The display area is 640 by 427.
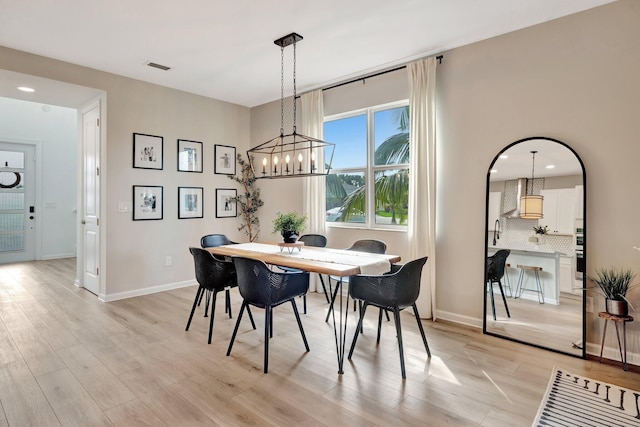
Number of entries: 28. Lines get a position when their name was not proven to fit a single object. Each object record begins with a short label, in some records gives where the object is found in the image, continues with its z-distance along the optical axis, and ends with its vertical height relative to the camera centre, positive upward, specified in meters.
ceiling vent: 4.12 +1.72
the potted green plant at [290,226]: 3.50 -0.18
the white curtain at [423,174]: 3.71 +0.38
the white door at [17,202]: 6.90 +0.08
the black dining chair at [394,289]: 2.53 -0.61
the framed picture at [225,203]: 5.62 +0.08
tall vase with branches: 5.91 +0.14
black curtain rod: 3.71 +1.67
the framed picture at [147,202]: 4.68 +0.07
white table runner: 2.81 -0.44
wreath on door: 6.88 +0.50
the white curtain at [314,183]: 4.83 +0.37
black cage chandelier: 3.47 +0.84
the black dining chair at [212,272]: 3.15 -0.61
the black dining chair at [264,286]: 2.63 -0.62
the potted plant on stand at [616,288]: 2.62 -0.61
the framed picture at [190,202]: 5.15 +0.08
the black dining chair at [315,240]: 4.25 -0.40
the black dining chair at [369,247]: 3.65 -0.41
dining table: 2.65 -0.45
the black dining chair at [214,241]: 4.13 -0.41
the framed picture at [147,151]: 4.65 +0.78
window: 4.22 +0.54
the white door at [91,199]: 4.56 +0.11
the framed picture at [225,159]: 5.58 +0.80
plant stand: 2.60 -0.91
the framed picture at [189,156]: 5.13 +0.79
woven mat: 2.01 -1.23
